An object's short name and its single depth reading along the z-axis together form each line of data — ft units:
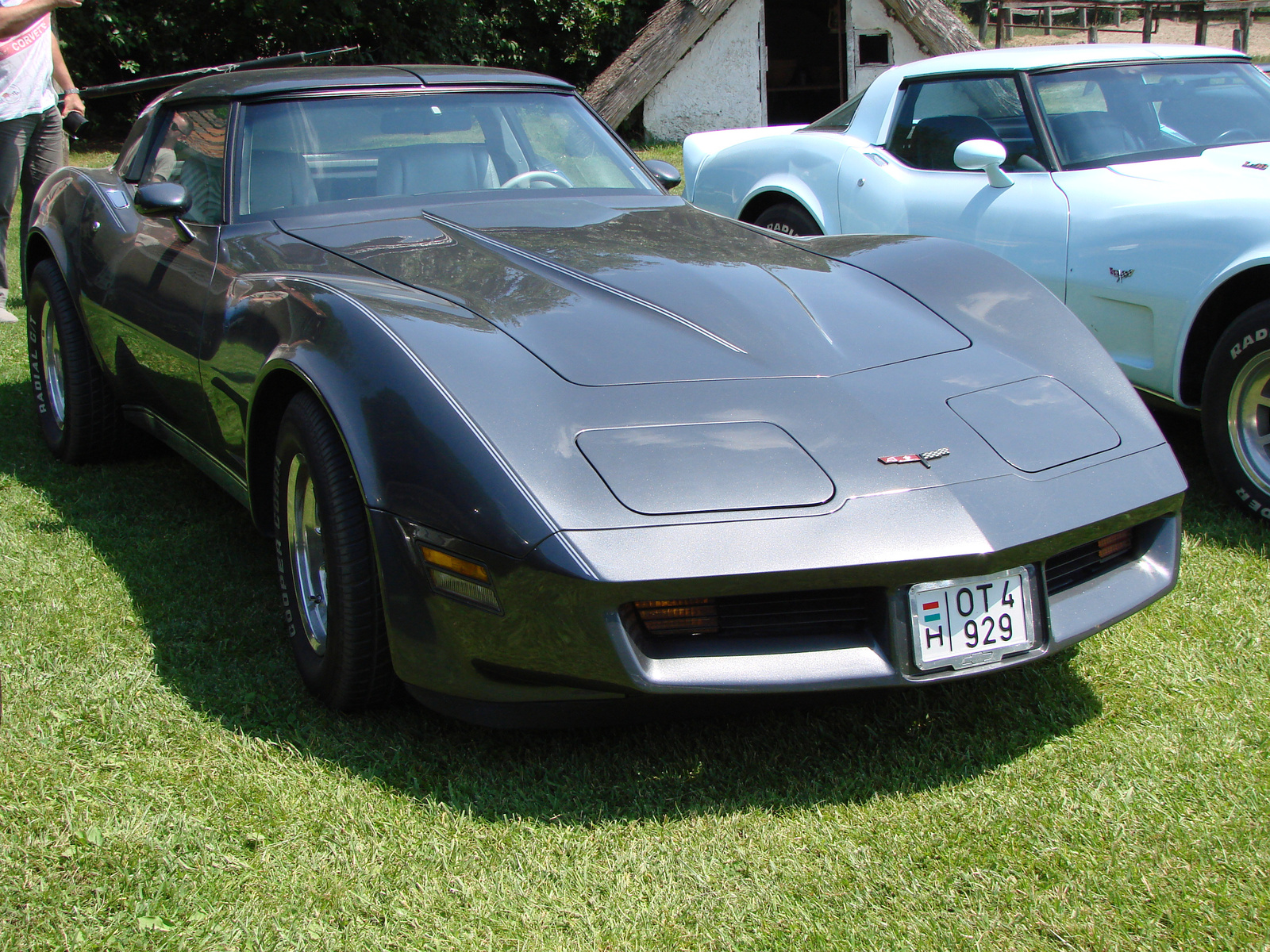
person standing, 19.84
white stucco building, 48.11
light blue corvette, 11.20
